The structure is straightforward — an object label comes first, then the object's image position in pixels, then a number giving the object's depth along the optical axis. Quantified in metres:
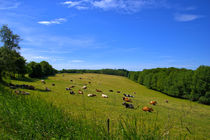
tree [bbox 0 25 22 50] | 27.66
